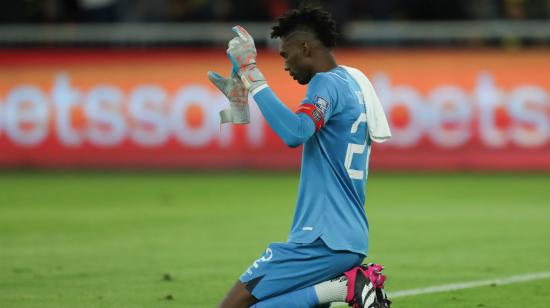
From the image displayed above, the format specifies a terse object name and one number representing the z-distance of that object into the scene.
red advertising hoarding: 41.31
